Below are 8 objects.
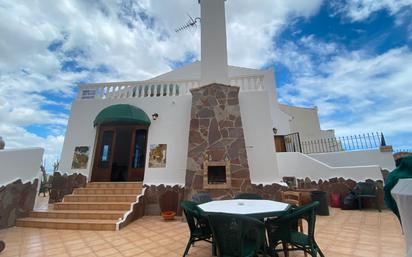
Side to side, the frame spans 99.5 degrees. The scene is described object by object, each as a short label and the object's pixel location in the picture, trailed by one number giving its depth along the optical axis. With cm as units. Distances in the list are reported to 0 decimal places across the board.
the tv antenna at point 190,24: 884
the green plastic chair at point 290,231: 213
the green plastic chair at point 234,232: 184
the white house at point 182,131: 615
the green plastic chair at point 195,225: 261
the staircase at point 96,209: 438
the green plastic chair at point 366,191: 571
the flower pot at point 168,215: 509
